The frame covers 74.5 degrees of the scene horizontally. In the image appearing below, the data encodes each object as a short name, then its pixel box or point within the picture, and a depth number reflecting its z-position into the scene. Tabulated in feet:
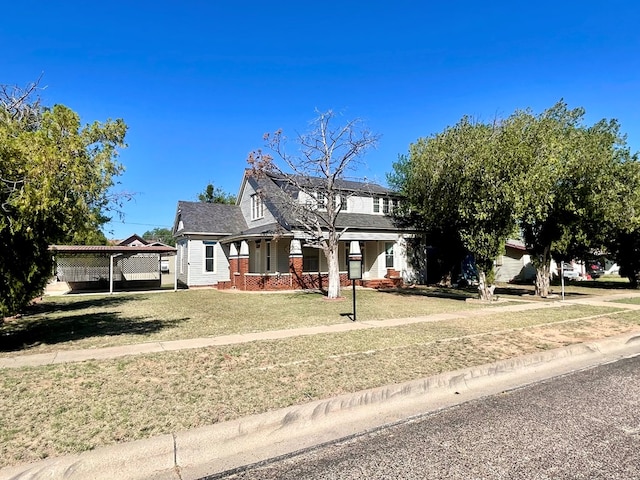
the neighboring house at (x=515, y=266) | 100.37
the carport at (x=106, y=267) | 74.18
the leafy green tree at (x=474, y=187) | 48.16
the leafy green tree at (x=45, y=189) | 20.99
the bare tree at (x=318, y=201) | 57.93
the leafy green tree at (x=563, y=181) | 47.85
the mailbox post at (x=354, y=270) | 36.83
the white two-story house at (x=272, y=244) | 72.59
